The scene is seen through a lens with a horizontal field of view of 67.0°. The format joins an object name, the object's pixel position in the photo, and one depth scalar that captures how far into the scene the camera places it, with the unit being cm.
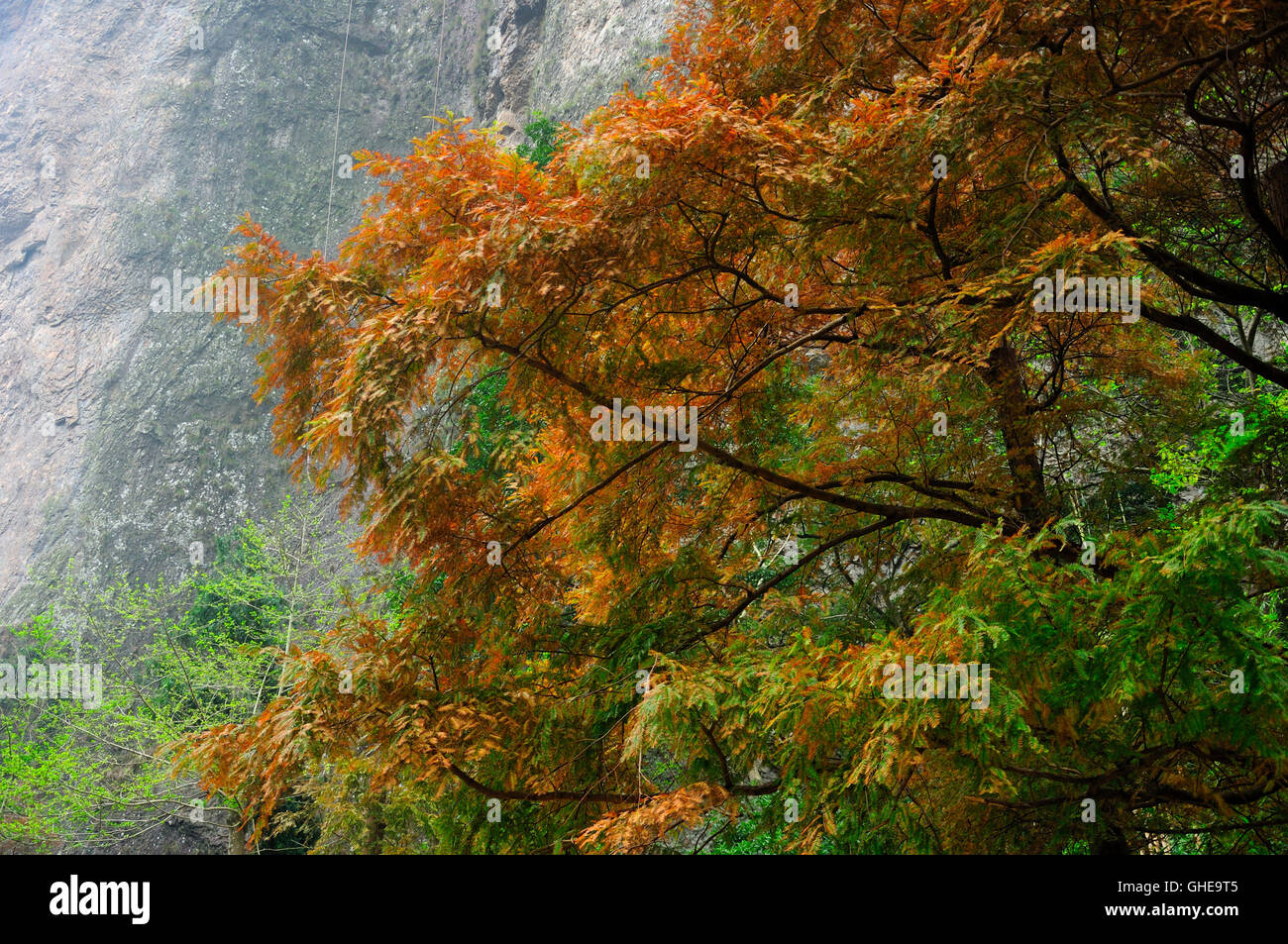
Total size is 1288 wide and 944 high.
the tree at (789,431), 387
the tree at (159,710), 1374
